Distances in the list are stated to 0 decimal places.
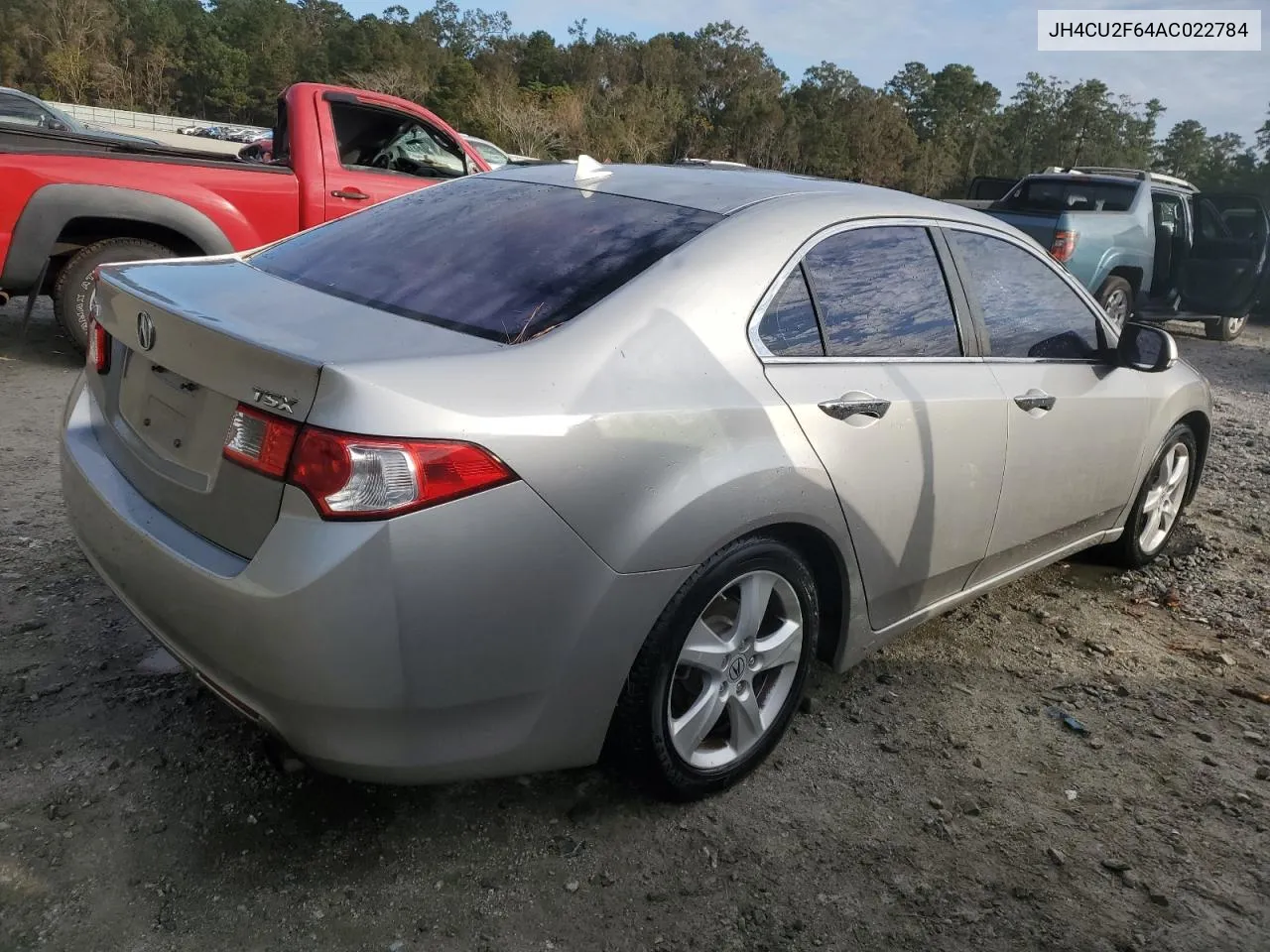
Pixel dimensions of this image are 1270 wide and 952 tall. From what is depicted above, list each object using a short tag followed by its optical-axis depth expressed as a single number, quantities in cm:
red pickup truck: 558
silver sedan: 187
